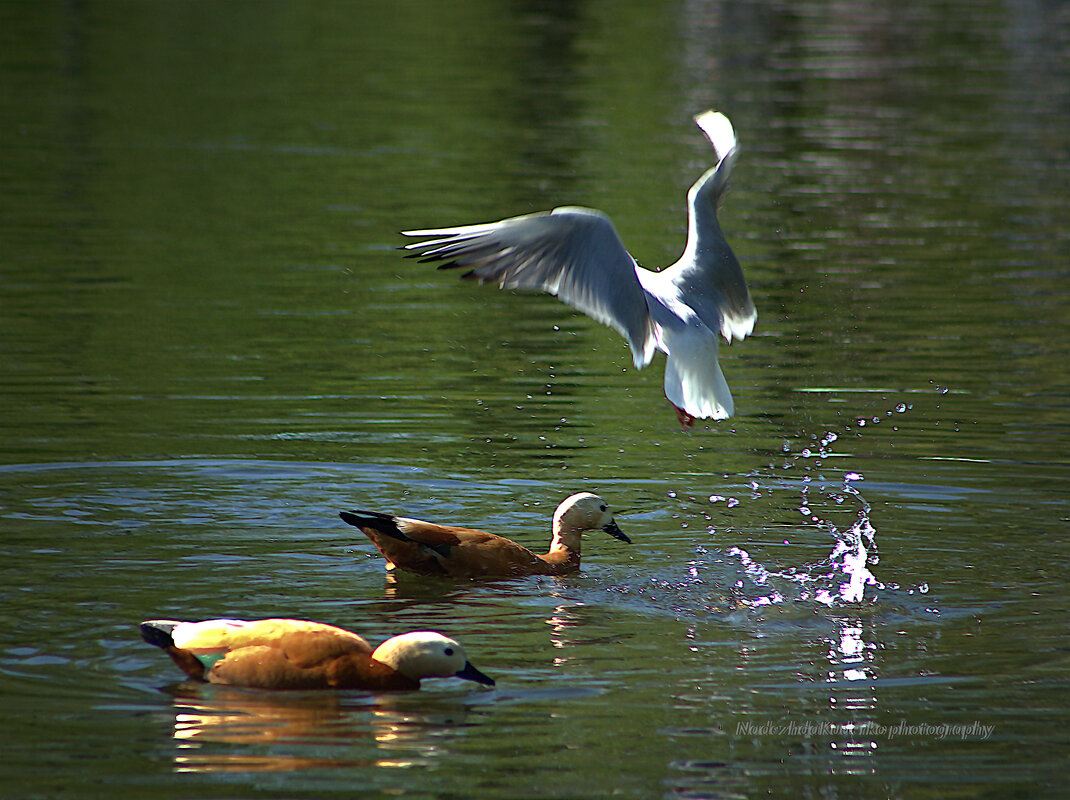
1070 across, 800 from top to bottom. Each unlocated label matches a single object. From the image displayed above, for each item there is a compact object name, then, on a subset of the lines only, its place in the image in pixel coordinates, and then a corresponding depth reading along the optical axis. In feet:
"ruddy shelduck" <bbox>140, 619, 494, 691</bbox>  49.42
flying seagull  60.54
